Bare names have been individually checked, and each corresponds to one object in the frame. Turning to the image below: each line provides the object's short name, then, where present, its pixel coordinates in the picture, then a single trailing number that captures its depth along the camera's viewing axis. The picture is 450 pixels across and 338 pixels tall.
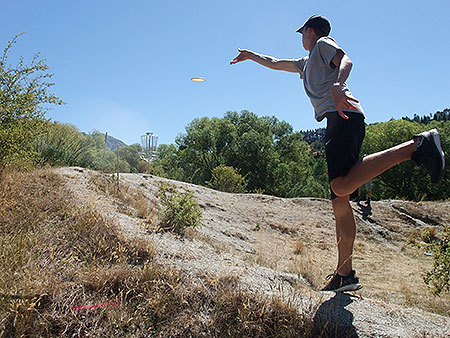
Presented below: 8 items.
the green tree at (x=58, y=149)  6.28
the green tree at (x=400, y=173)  26.81
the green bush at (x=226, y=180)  11.98
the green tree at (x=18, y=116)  3.54
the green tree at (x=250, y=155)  29.34
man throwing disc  2.00
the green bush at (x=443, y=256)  2.71
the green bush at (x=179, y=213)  3.38
